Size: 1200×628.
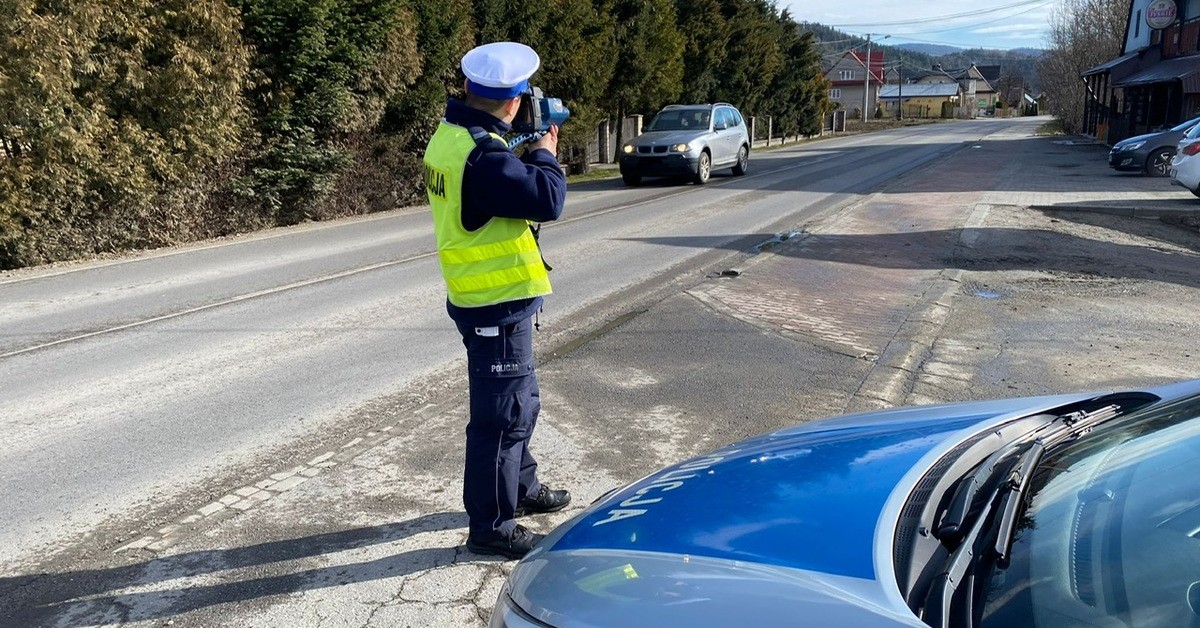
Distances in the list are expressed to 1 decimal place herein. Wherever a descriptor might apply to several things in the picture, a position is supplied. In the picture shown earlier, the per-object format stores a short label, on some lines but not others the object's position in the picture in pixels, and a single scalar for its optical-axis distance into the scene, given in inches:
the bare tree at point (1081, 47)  1890.4
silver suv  810.8
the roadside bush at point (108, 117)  425.1
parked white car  616.4
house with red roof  4894.2
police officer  128.8
